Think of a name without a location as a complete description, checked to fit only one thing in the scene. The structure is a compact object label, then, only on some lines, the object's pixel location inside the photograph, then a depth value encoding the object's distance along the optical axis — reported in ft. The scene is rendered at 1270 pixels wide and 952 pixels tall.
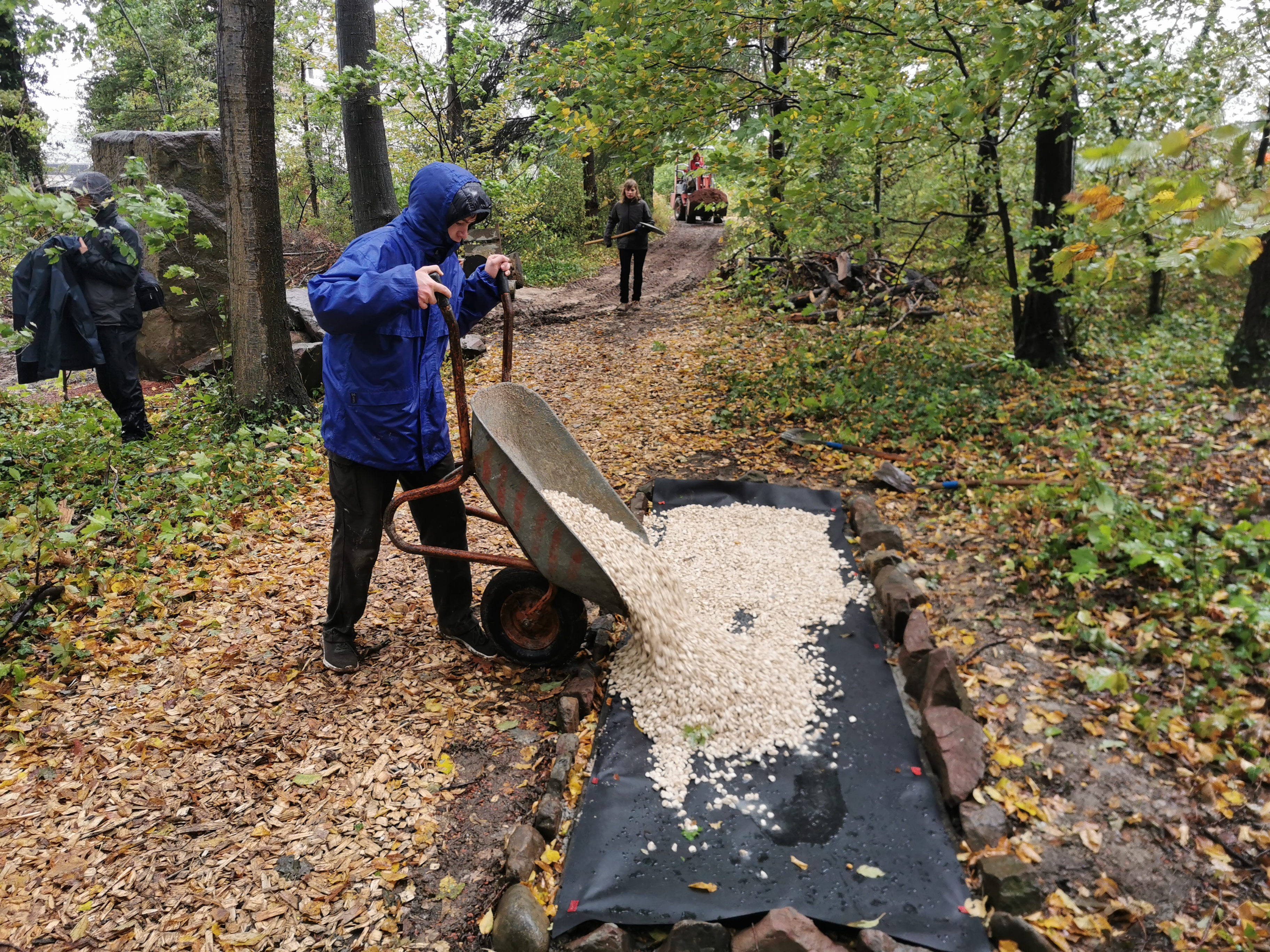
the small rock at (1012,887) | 6.85
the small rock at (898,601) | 11.37
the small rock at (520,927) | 6.72
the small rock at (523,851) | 7.36
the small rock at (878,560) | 12.99
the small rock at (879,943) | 6.55
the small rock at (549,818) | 8.03
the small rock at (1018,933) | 6.49
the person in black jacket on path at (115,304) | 16.10
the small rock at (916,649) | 10.19
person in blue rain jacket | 8.55
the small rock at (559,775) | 8.47
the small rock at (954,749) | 8.28
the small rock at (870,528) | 13.83
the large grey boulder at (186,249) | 23.40
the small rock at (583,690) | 9.96
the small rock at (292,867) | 7.64
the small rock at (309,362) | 21.20
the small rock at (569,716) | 9.48
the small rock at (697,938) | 6.72
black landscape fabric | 7.10
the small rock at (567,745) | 9.00
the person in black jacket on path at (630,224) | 32.48
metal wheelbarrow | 9.12
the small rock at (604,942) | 6.66
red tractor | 56.34
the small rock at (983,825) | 7.65
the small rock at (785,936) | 6.45
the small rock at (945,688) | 9.37
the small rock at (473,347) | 27.20
